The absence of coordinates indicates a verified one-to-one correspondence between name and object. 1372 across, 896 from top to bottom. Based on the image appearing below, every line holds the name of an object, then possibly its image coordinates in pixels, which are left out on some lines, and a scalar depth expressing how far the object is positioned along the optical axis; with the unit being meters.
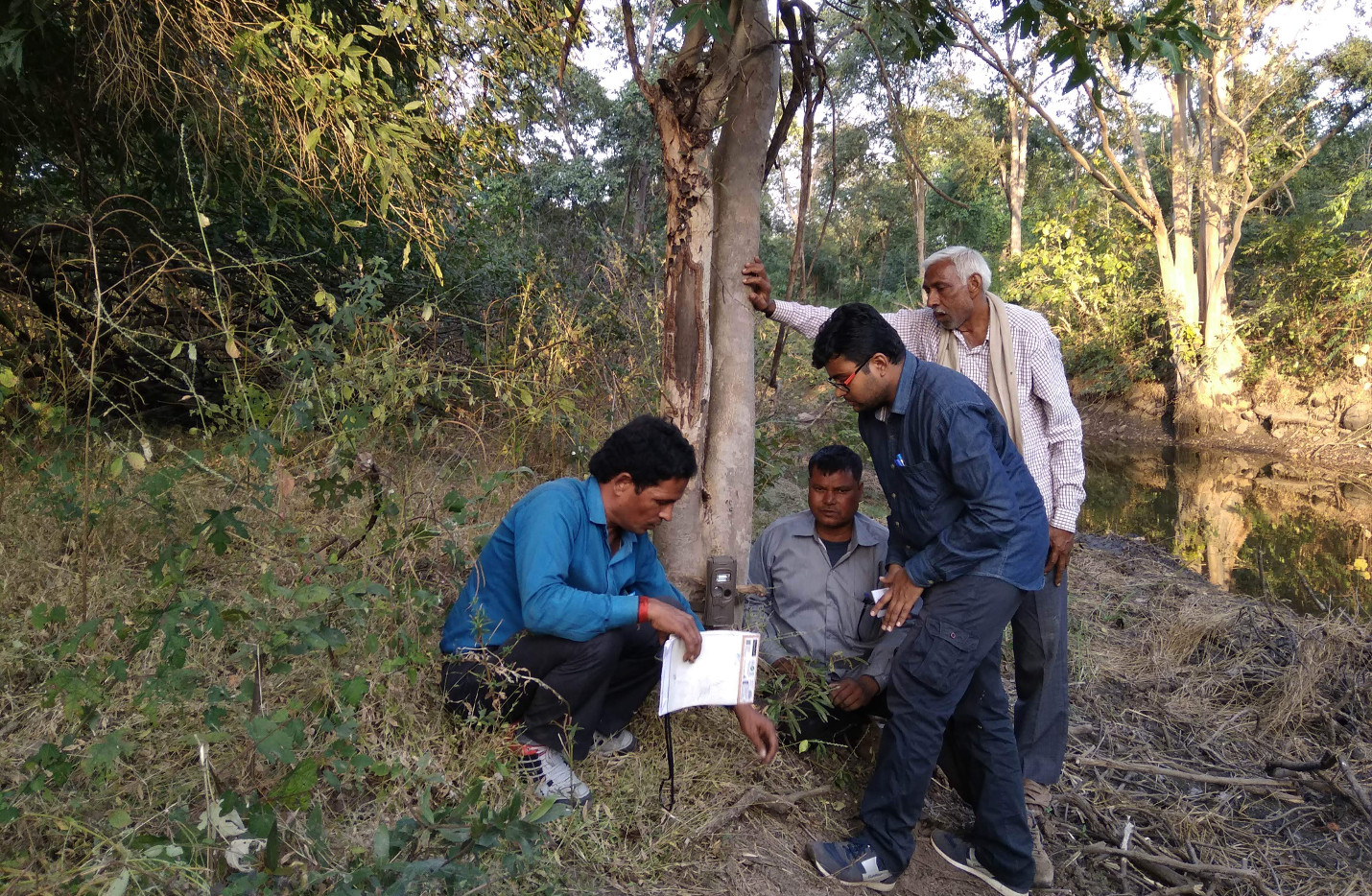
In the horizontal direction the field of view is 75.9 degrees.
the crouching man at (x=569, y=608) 2.51
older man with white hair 3.12
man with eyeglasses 2.53
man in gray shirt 3.16
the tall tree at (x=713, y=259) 3.04
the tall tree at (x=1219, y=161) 13.35
